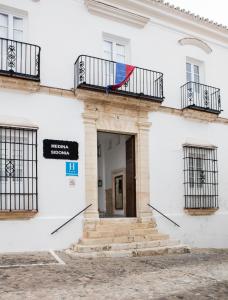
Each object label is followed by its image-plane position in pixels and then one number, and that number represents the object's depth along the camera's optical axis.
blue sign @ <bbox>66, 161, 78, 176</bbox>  9.80
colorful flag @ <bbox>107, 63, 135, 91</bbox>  10.54
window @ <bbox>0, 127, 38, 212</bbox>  9.00
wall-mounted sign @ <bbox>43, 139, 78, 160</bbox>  9.53
